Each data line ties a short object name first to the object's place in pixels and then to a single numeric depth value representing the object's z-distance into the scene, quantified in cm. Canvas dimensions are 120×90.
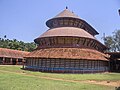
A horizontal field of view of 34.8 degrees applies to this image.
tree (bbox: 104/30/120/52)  7289
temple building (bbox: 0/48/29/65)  4938
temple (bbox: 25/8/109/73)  2986
